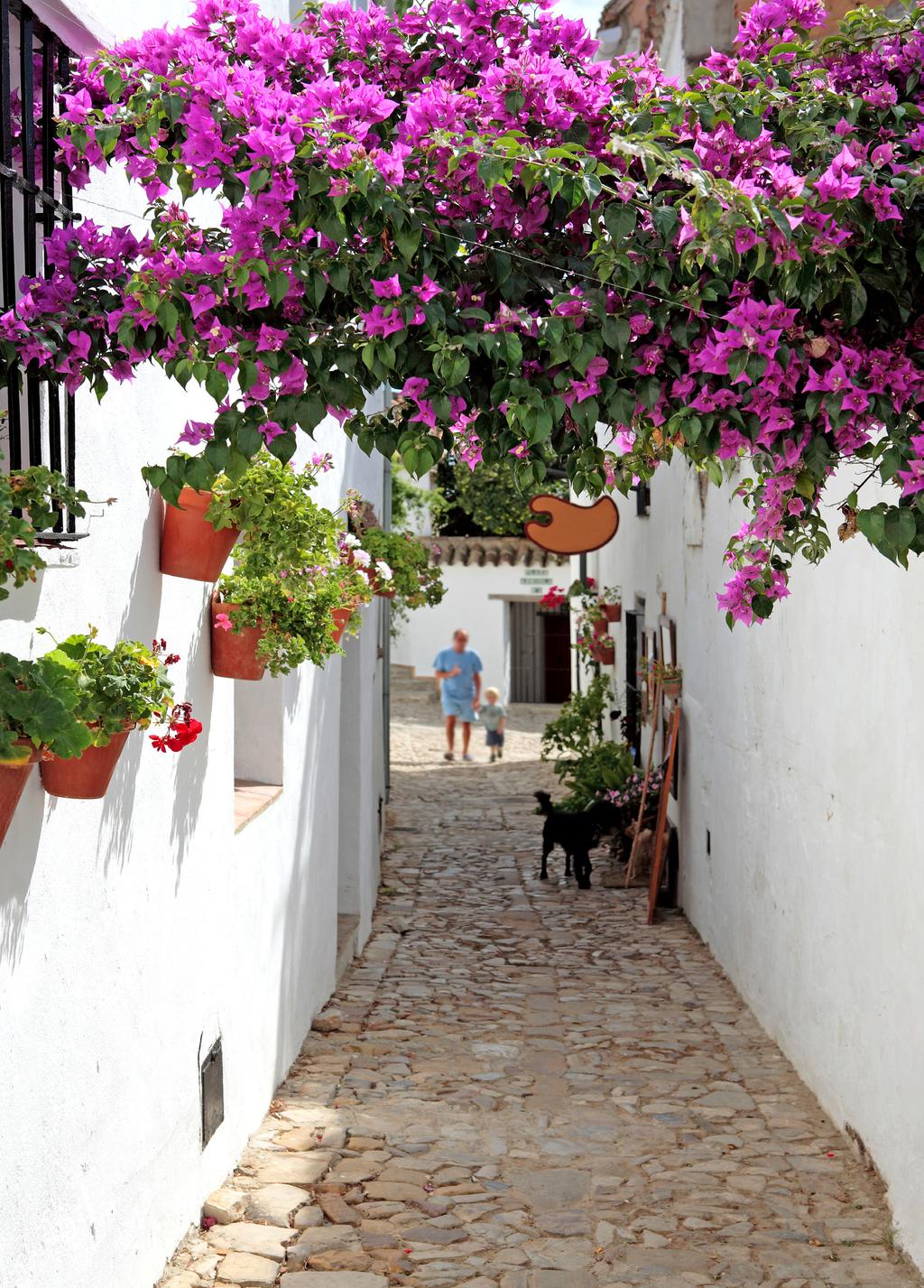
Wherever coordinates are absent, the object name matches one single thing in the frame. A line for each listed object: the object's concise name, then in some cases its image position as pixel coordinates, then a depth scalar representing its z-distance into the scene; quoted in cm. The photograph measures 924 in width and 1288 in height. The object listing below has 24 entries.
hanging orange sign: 1175
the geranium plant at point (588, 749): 1240
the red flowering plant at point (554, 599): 1528
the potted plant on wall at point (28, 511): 245
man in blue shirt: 1817
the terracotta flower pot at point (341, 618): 568
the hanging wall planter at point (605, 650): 1468
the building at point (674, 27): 935
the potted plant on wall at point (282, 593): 457
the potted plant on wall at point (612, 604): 1502
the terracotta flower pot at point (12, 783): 257
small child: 1850
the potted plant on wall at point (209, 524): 414
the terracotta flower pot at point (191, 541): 414
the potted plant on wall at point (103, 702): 290
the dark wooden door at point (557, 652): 2784
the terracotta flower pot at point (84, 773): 301
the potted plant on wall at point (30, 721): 256
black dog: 1097
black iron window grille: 269
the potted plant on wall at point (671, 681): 1023
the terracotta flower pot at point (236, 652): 479
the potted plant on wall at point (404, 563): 934
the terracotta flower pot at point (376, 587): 715
